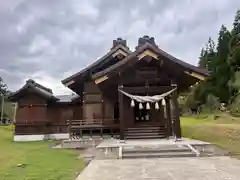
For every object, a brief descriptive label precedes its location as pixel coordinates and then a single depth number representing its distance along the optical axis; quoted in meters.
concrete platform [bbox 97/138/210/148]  7.18
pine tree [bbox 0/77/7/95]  39.35
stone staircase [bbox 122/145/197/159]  6.41
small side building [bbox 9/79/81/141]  13.57
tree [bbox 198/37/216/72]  35.08
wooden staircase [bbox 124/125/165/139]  9.10
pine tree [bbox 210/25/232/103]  27.51
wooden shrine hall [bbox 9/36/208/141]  8.81
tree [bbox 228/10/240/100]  23.74
